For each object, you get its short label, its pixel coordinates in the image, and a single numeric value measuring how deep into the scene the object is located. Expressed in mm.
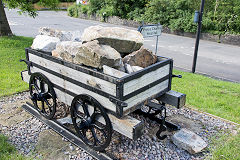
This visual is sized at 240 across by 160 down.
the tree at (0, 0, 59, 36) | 10555
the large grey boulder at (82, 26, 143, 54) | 3576
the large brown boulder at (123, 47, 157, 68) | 3559
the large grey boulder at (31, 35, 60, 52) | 4105
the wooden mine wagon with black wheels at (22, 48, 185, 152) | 2898
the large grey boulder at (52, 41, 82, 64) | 3543
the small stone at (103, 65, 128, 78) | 3066
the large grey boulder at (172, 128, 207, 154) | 3452
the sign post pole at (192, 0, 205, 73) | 8081
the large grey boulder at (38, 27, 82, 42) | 4633
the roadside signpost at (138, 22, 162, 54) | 6000
